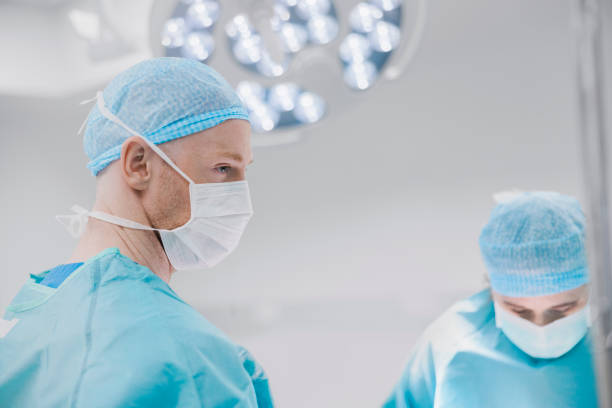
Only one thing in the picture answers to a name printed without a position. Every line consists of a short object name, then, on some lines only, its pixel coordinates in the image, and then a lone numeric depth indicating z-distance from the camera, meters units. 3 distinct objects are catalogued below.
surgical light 1.59
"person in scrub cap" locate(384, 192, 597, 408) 1.59
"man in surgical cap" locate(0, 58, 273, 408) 0.89
